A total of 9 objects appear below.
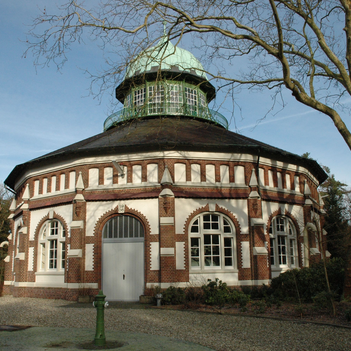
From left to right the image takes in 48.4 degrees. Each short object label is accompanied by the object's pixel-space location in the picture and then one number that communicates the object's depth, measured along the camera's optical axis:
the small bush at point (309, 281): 14.68
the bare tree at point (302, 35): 10.48
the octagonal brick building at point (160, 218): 17.14
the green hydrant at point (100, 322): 7.83
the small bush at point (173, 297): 14.94
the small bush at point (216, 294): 14.31
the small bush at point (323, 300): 11.47
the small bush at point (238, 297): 13.52
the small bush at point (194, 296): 14.84
